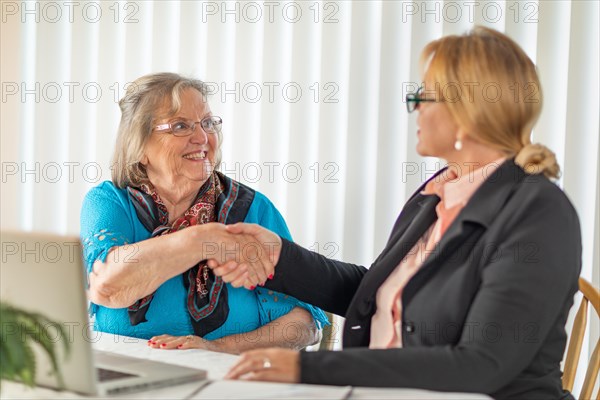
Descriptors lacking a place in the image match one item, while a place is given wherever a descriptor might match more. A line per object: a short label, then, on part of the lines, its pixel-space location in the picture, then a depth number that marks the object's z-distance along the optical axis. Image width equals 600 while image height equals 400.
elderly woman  2.04
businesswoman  1.37
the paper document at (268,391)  1.25
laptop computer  1.21
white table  1.26
